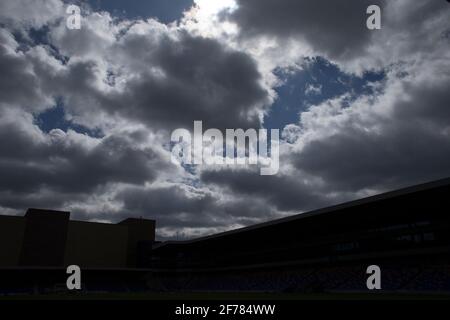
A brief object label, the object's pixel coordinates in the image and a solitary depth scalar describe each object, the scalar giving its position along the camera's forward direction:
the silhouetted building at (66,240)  79.25
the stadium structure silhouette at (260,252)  41.94
